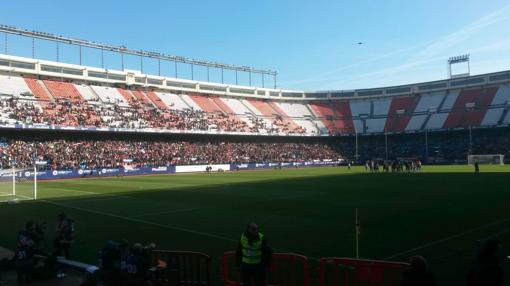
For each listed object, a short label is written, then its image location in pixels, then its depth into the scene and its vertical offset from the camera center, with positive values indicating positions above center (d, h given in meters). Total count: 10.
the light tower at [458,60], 97.28 +20.41
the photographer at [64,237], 11.51 -2.22
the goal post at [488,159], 67.50 -1.87
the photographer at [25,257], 9.65 -2.38
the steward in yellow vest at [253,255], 7.42 -1.81
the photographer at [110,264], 8.07 -2.11
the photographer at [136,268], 7.60 -2.04
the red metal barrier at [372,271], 7.39 -2.20
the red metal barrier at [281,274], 8.45 -2.67
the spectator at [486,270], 5.07 -1.47
